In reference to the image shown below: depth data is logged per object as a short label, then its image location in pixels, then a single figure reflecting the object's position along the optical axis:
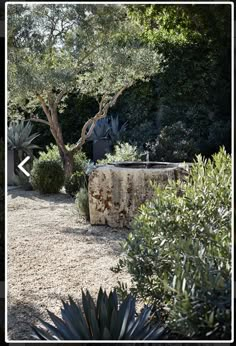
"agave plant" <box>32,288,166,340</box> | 2.59
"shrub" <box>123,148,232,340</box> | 2.39
